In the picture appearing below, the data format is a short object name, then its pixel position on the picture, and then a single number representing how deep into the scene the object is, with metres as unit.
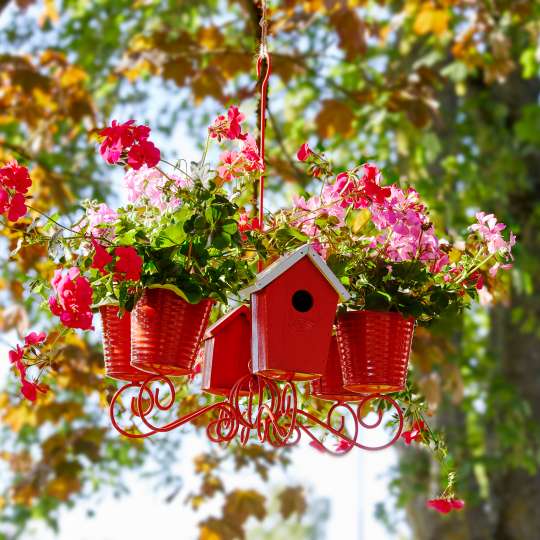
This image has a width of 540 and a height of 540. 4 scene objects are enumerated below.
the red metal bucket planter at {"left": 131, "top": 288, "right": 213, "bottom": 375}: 4.02
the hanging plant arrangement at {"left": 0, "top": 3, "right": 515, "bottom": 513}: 3.96
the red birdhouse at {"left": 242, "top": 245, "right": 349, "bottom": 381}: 3.99
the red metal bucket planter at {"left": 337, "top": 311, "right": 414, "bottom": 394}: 4.32
